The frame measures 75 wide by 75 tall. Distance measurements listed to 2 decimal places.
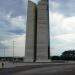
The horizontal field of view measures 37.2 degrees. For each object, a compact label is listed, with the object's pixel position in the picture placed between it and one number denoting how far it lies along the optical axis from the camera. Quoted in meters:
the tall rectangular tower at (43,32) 43.95
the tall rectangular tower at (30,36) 45.59
